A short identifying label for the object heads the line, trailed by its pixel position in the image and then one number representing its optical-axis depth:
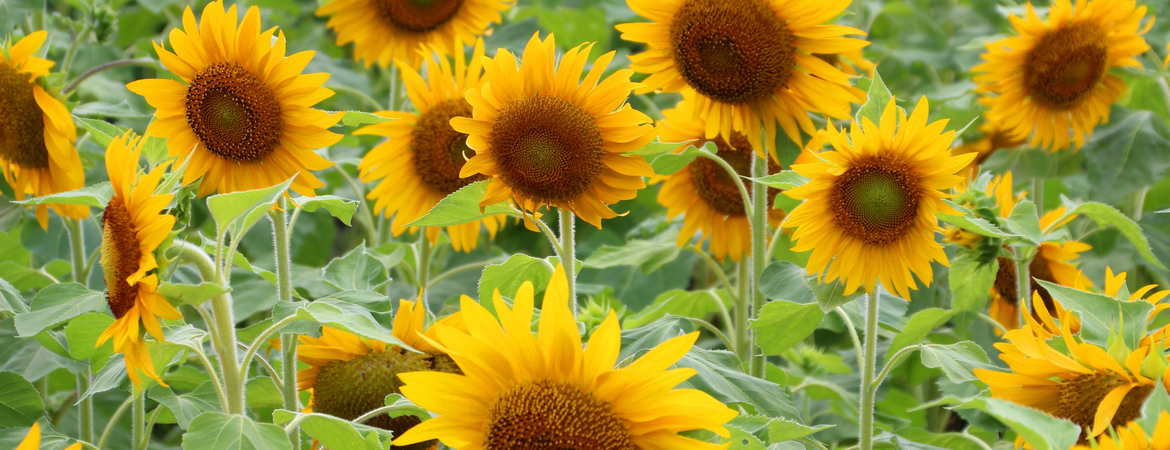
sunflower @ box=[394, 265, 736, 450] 2.89
